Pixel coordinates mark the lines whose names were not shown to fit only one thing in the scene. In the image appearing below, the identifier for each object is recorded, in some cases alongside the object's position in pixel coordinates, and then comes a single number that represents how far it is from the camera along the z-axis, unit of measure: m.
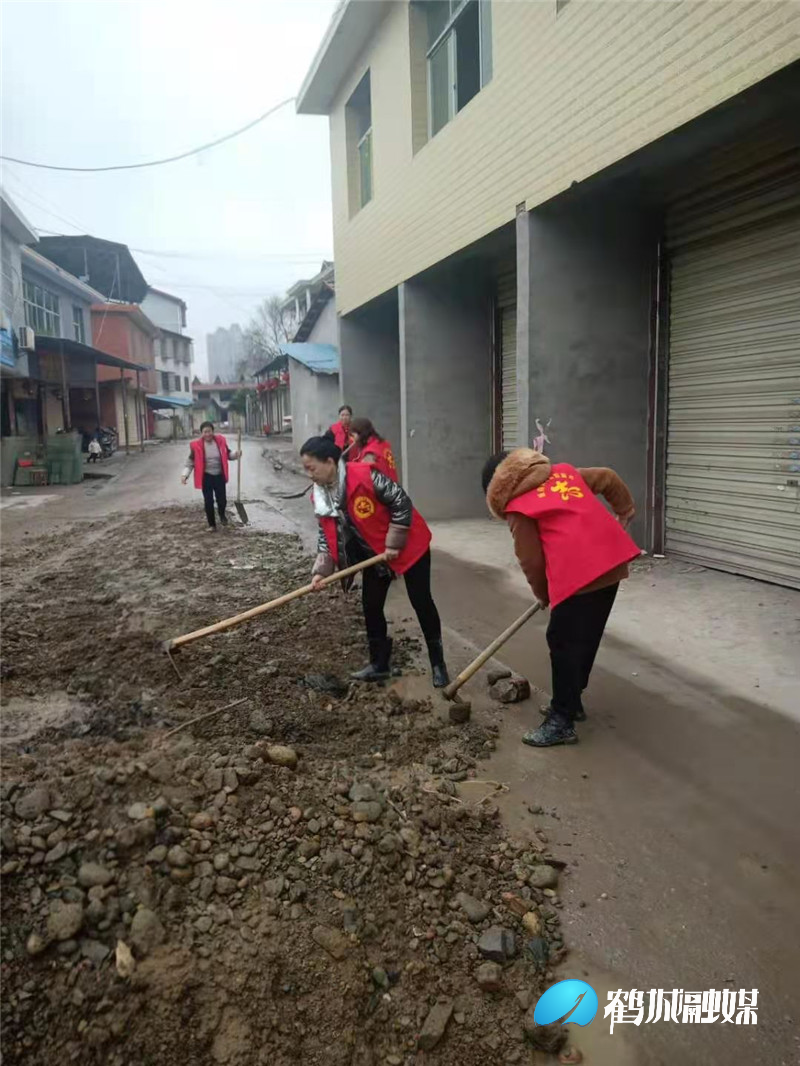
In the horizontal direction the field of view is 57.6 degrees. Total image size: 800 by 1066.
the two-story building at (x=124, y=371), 32.19
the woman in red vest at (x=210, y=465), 9.91
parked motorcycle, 26.81
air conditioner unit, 19.92
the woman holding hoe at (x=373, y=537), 4.10
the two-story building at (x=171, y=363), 46.44
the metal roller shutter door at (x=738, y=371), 5.74
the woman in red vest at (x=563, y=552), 3.34
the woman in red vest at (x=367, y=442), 6.09
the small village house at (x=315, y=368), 19.89
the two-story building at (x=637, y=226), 5.12
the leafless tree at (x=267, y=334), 50.00
